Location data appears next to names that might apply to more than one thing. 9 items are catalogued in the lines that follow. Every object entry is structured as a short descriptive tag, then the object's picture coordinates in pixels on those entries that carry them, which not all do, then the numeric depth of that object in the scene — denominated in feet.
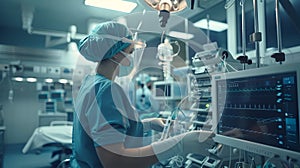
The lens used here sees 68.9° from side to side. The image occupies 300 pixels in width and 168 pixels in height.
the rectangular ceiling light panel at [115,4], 6.82
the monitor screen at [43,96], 14.40
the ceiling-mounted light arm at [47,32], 9.18
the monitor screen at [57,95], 13.82
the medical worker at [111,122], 2.68
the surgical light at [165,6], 3.61
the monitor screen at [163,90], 7.37
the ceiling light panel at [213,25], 10.41
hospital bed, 10.14
